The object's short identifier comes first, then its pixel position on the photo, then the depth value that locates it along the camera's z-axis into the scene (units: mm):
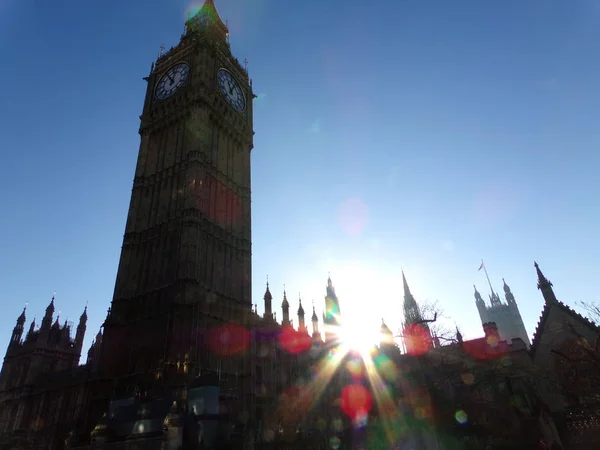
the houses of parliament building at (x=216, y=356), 19984
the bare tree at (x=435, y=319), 21130
